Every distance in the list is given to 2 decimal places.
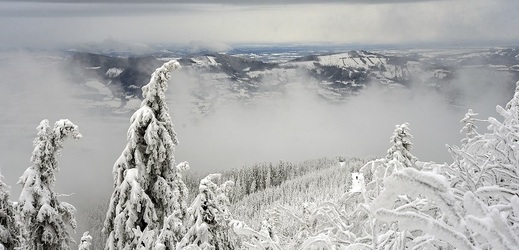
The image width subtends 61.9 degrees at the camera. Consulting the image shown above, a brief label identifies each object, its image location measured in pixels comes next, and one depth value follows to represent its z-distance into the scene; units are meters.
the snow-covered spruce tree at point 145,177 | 11.10
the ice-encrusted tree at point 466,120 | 17.14
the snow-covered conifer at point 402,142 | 17.53
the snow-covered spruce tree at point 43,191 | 12.03
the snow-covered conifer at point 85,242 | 12.29
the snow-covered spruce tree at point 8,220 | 11.63
